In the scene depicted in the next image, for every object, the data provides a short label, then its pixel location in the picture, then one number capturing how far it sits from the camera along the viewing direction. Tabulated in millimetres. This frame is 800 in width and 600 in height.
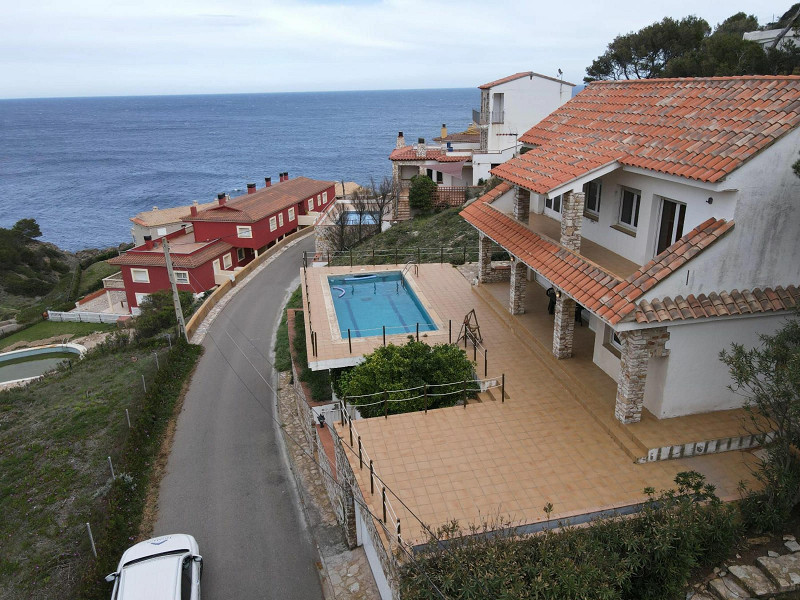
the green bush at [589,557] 8531
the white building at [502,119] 45688
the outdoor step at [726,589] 9156
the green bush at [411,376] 14992
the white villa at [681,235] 11742
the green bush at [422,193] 45938
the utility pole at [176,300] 25958
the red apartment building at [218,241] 42688
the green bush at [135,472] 13531
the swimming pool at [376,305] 21672
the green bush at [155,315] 33594
